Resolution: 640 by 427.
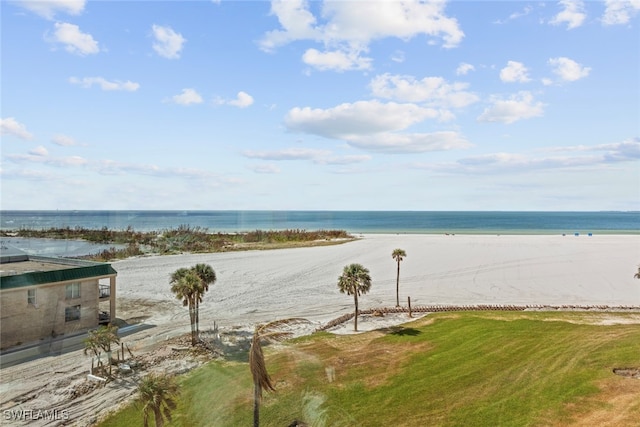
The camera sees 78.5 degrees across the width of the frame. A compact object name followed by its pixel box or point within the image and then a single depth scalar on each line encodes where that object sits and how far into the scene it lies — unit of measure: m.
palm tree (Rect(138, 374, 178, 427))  13.10
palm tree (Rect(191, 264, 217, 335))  28.07
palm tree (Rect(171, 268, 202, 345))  27.11
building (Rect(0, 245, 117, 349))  23.75
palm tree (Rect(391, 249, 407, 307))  38.09
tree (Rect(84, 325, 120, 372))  22.20
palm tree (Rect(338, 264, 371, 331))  30.97
